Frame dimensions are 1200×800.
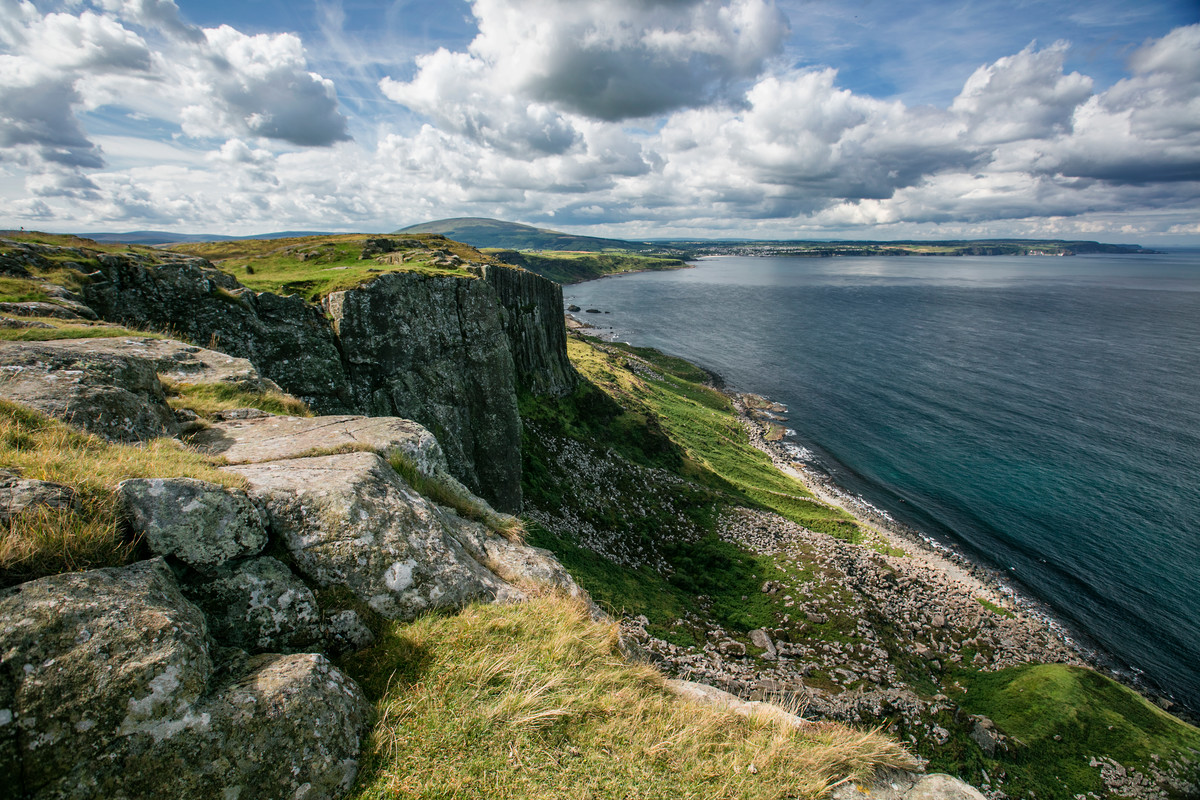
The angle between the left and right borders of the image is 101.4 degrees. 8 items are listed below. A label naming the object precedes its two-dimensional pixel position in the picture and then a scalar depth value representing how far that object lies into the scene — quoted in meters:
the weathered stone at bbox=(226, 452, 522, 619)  7.09
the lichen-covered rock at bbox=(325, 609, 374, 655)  6.45
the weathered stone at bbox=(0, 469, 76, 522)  4.95
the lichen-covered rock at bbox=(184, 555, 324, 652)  5.93
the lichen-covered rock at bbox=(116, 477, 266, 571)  5.93
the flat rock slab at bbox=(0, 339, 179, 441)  8.69
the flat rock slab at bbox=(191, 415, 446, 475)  9.77
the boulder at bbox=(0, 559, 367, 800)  4.03
